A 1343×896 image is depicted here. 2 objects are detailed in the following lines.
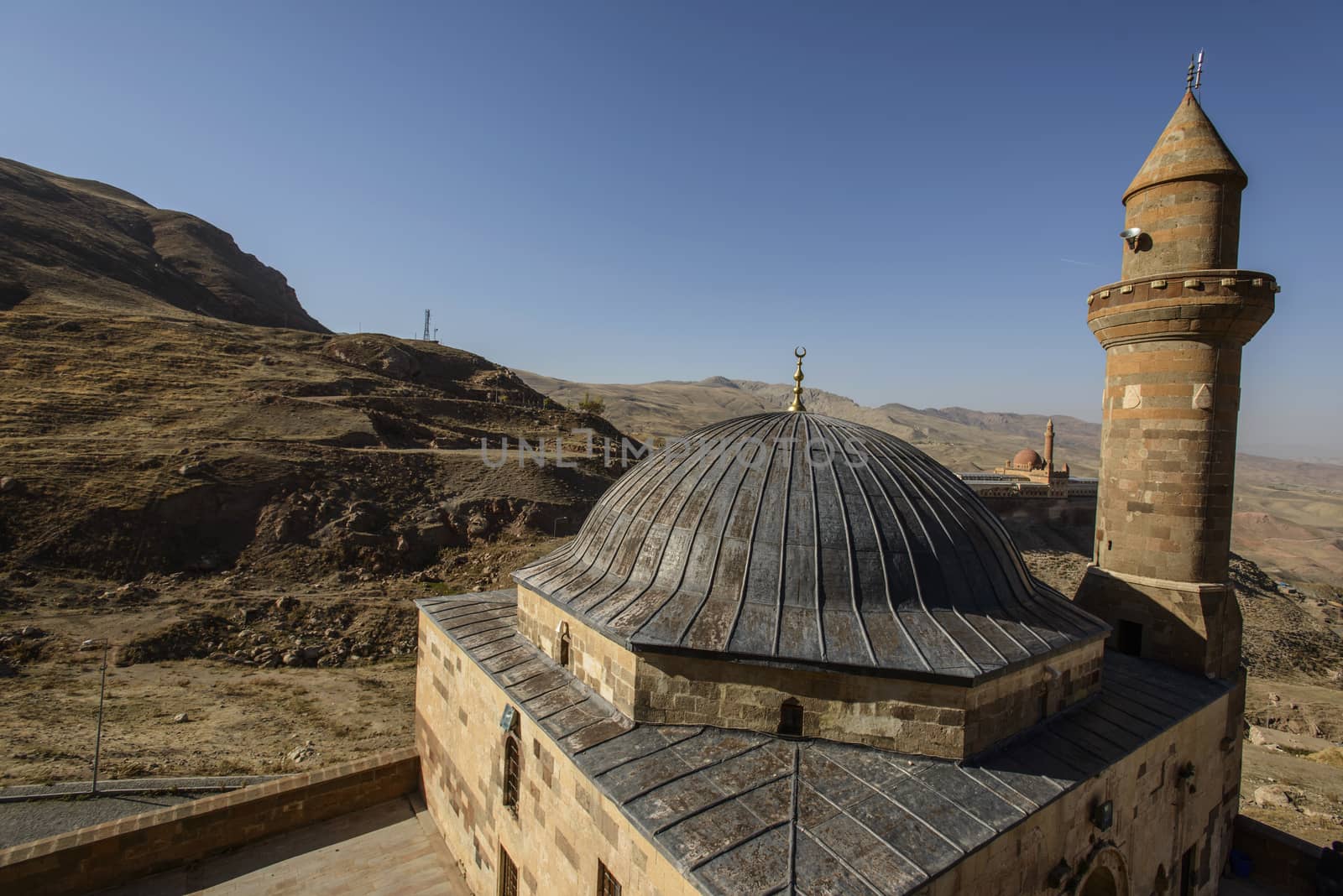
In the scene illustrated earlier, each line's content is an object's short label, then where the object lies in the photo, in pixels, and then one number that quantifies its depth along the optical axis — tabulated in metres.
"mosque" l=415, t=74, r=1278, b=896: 5.65
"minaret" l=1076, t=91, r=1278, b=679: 9.25
